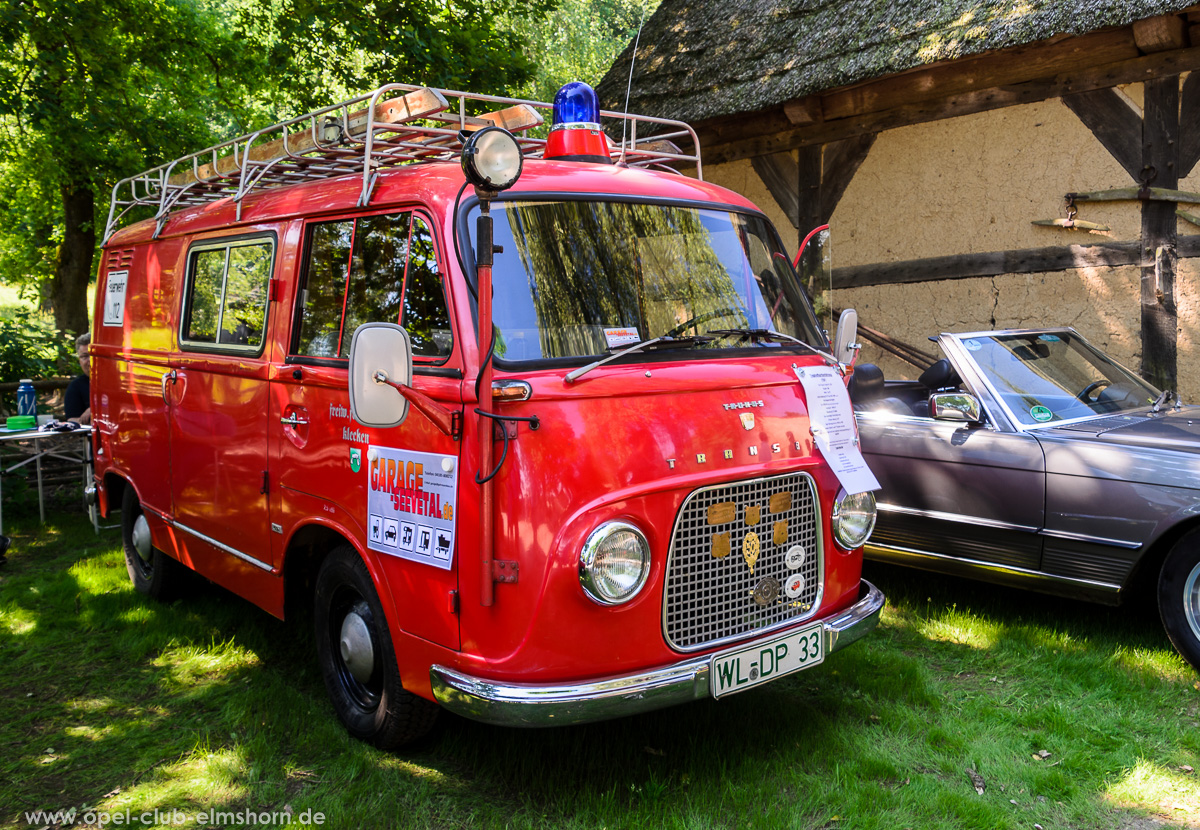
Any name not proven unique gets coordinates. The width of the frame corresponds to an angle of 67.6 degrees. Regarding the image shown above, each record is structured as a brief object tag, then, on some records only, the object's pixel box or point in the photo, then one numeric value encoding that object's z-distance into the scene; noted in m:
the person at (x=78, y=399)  8.66
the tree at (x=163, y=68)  10.15
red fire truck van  3.03
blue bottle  8.32
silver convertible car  4.41
